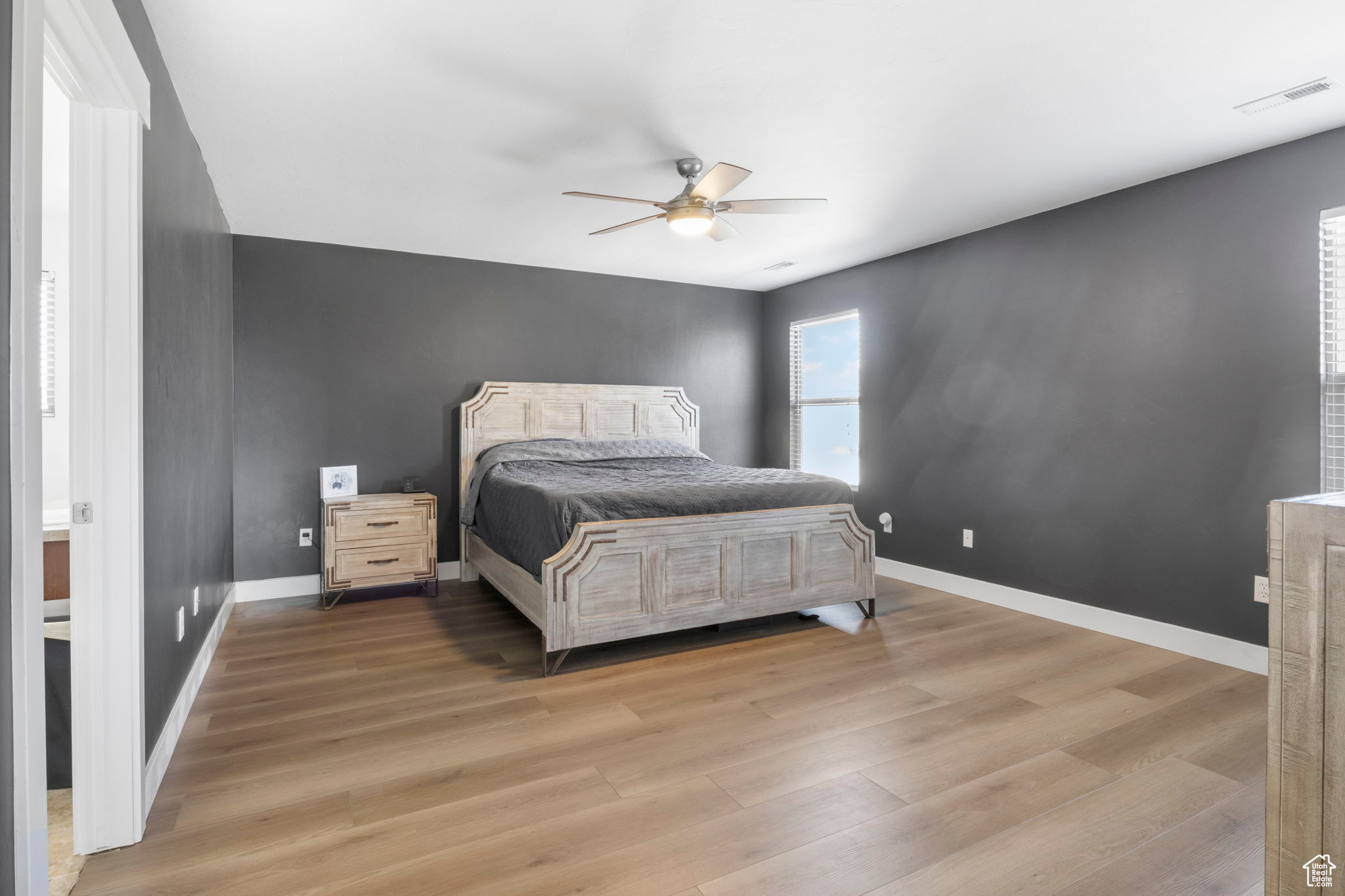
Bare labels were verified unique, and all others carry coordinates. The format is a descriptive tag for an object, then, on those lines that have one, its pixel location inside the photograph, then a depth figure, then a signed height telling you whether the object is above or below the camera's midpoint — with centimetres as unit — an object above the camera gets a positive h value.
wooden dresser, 114 -44
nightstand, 404 -60
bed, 304 -60
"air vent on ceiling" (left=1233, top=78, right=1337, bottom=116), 243 +127
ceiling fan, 295 +106
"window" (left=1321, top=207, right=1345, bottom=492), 280 +33
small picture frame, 435 -24
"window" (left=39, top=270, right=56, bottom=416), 339 +58
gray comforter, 316 -24
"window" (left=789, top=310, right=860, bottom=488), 534 +38
